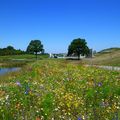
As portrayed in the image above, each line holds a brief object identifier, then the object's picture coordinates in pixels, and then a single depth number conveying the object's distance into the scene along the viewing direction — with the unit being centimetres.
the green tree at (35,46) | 5394
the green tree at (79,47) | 4411
